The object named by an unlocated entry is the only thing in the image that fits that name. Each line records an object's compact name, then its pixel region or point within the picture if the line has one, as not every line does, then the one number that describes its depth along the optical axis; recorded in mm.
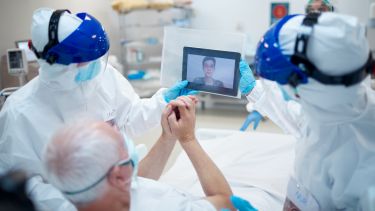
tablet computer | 1624
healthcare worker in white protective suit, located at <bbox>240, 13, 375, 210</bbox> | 968
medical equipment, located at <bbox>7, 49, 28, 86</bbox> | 2611
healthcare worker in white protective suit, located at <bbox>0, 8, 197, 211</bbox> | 1354
